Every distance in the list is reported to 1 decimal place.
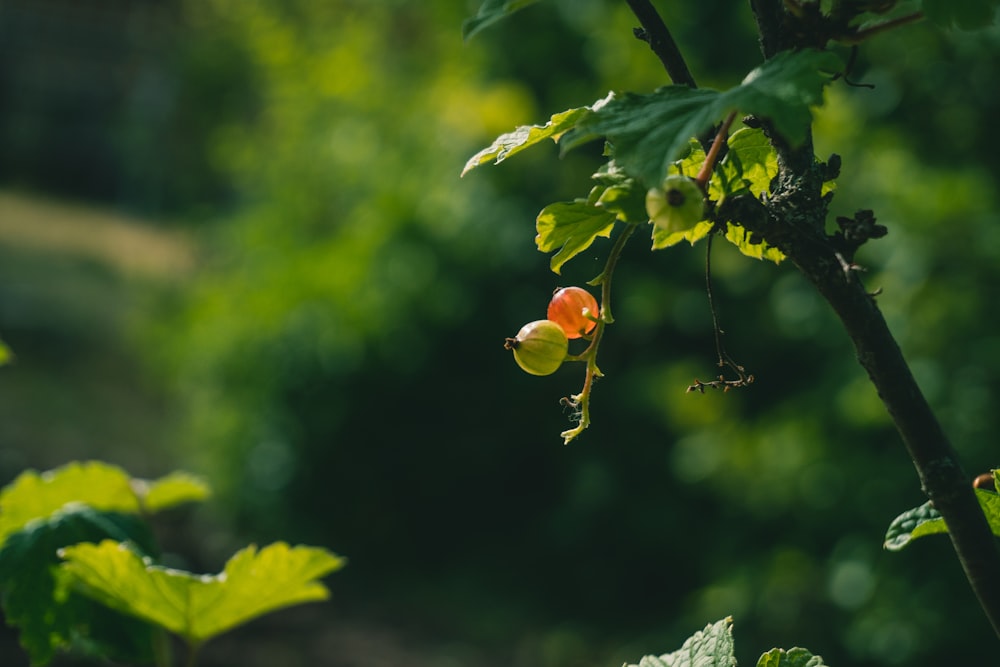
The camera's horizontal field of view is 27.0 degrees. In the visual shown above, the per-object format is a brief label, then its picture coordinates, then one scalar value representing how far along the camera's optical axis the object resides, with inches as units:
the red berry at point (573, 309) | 14.9
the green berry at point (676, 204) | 13.2
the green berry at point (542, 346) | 14.6
